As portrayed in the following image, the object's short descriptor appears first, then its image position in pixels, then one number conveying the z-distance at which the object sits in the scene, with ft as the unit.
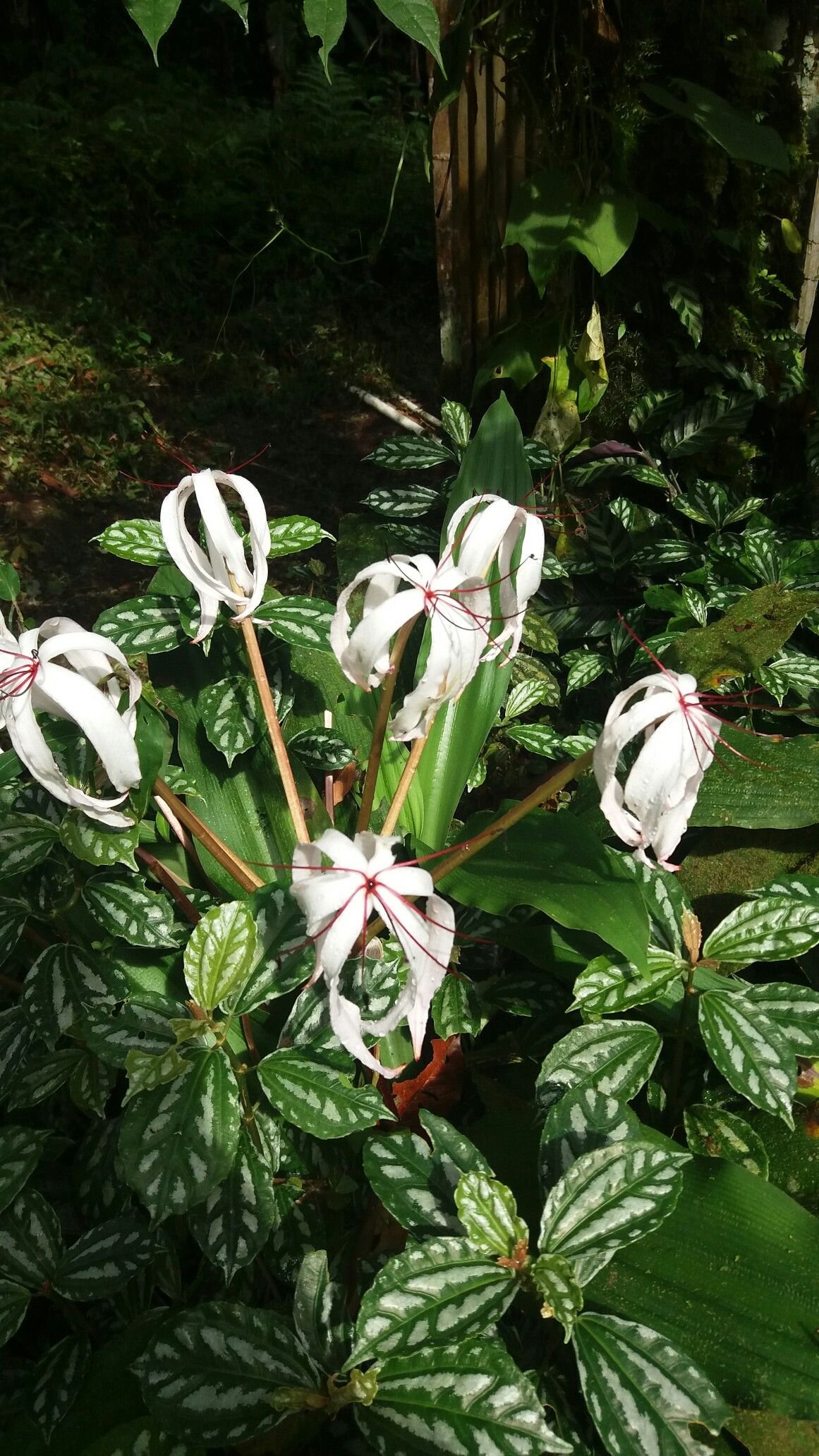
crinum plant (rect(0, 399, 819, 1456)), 2.75
